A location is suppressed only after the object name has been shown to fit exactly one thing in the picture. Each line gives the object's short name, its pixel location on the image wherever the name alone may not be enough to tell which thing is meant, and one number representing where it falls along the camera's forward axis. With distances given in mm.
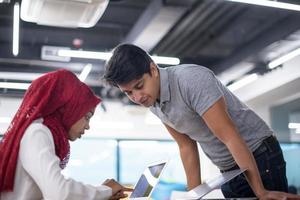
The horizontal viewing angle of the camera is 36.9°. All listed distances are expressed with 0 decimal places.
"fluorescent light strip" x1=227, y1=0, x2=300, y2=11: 3750
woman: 1271
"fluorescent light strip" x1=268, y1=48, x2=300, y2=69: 5766
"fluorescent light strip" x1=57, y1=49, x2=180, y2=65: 5238
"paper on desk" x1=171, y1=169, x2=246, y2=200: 1296
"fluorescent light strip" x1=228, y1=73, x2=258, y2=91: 6902
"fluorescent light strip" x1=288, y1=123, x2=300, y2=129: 8297
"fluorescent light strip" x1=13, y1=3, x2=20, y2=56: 4361
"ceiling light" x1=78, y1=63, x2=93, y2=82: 6340
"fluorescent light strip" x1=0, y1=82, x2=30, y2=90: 6770
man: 1469
